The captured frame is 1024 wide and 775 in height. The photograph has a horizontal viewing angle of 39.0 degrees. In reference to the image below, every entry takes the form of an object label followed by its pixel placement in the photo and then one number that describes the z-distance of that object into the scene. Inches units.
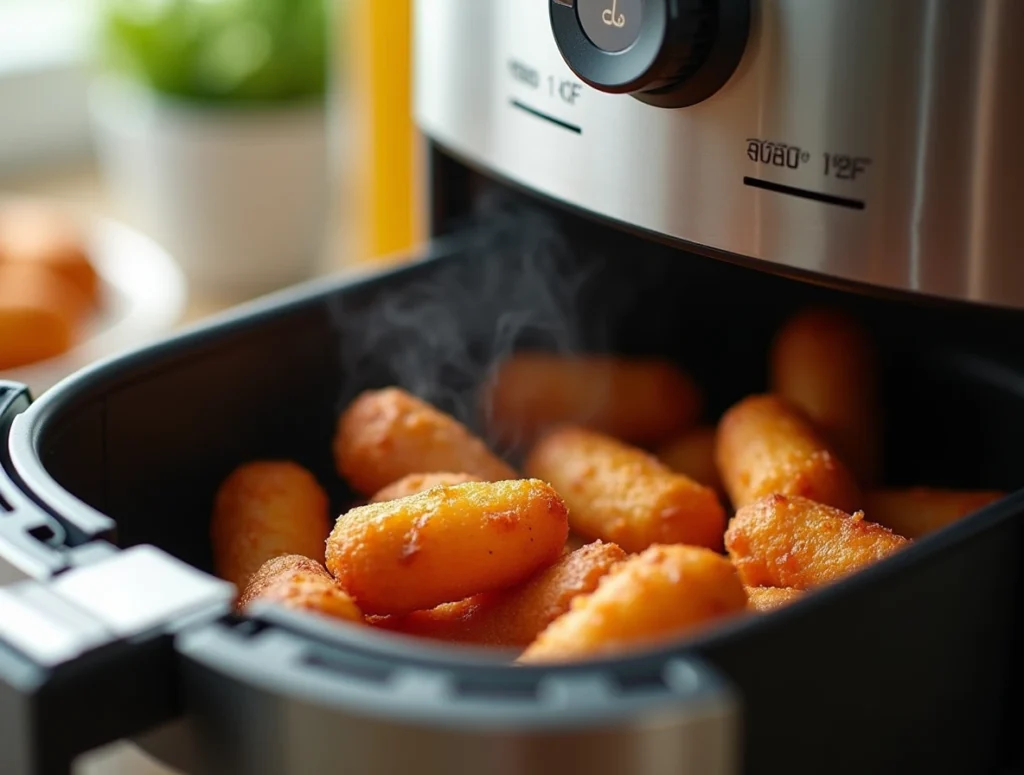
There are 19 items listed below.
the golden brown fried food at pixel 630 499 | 21.7
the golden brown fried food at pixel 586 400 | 26.2
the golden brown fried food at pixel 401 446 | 23.4
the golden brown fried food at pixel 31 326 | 37.4
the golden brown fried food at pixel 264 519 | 21.4
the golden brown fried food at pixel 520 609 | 18.7
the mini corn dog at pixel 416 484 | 21.7
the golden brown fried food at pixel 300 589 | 17.1
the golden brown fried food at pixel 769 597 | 18.9
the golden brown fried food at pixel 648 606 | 15.9
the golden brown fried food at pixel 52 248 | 41.5
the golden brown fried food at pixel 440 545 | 18.5
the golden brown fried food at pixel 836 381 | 25.0
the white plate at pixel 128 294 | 38.7
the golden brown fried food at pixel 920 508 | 22.3
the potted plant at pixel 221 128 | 45.2
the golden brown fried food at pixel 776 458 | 22.1
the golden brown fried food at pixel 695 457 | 24.7
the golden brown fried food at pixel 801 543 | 19.7
